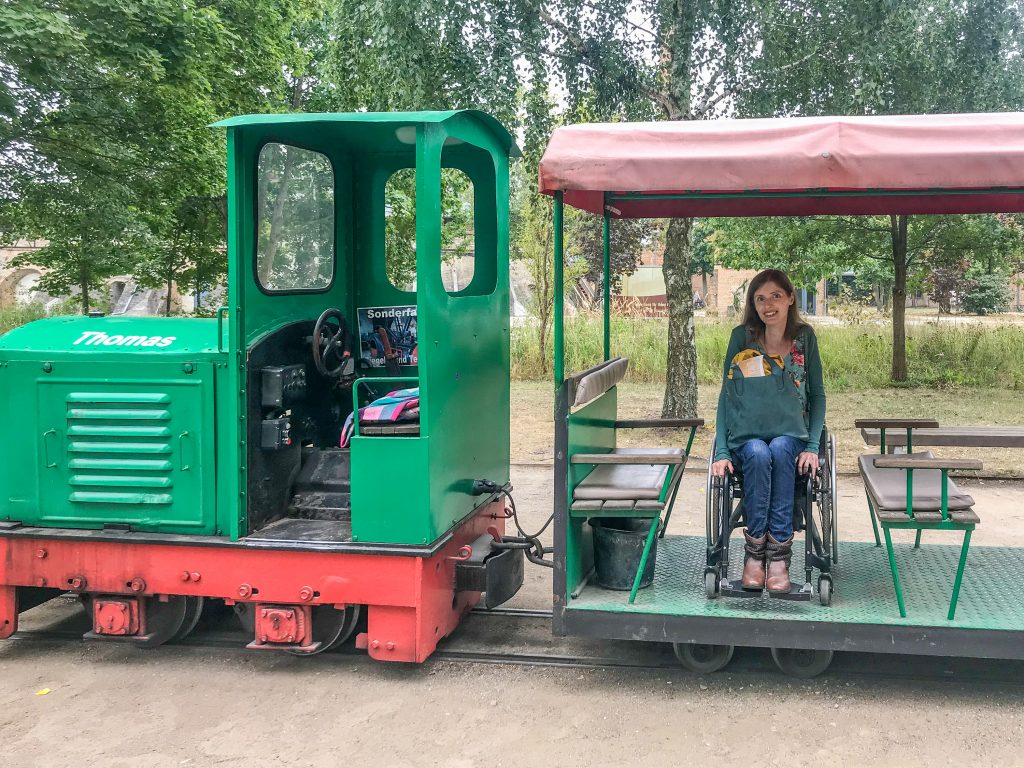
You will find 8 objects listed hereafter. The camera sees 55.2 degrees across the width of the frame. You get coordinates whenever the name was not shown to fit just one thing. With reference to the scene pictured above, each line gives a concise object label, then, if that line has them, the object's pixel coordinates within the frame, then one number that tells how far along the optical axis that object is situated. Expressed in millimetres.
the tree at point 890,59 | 9977
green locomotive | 4641
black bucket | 4832
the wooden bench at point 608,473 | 4531
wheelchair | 4500
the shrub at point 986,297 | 25406
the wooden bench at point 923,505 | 4194
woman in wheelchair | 4555
